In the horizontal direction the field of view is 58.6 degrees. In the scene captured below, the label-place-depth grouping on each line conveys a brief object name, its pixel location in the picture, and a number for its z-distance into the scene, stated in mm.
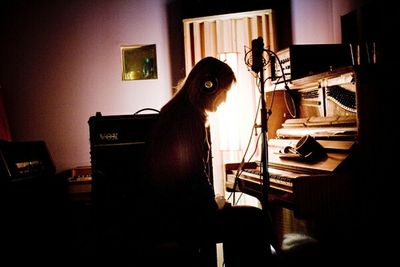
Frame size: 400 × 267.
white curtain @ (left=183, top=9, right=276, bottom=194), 3848
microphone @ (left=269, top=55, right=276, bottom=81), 2750
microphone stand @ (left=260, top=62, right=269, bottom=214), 2318
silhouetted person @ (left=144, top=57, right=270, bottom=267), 1797
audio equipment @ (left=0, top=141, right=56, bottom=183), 2924
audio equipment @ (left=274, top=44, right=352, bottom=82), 2891
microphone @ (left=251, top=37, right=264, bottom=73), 2432
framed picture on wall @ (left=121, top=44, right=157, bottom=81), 4203
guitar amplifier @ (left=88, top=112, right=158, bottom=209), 2816
